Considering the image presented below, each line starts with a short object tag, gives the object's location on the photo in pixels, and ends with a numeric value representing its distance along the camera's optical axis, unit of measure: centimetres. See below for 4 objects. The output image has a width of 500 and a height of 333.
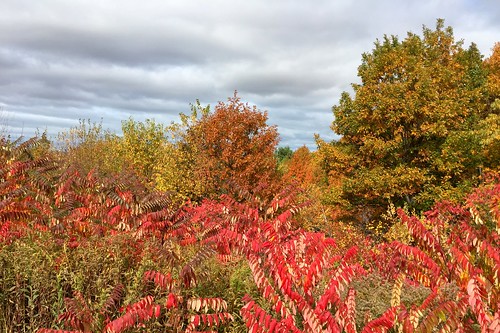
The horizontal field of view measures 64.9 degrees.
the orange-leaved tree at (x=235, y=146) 2312
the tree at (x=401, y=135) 2309
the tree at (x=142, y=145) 3109
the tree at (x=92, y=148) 3023
